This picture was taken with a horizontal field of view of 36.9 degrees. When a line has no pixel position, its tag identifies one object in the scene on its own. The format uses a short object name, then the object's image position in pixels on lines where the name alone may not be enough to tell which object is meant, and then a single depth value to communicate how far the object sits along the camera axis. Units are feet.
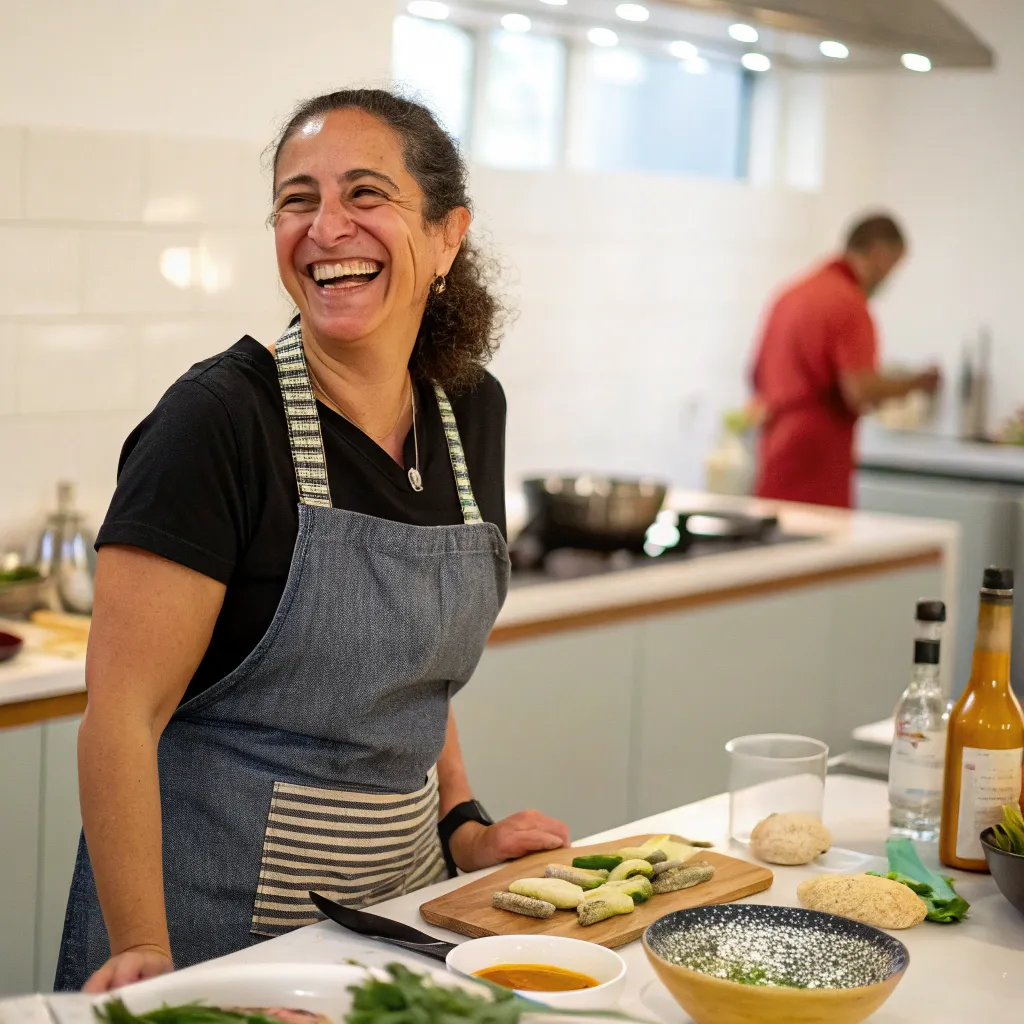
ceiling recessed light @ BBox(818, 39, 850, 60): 9.78
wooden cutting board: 4.33
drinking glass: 5.23
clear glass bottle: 5.32
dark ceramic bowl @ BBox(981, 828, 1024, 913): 4.55
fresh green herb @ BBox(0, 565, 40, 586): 8.46
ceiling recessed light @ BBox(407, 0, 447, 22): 10.69
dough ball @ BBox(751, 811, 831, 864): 5.08
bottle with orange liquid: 4.97
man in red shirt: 14.71
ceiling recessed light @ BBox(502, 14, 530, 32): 11.32
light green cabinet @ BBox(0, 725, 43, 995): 7.25
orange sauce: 3.85
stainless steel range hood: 8.37
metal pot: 10.87
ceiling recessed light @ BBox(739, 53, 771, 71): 11.53
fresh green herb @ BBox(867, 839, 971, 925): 4.61
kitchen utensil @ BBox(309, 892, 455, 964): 4.11
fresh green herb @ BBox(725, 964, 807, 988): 3.79
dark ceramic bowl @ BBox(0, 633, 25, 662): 7.38
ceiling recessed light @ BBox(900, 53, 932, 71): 9.99
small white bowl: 3.88
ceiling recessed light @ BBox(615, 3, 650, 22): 9.25
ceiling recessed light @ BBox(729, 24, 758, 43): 9.57
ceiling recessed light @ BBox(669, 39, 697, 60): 11.47
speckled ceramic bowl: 3.60
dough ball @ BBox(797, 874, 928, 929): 4.51
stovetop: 10.16
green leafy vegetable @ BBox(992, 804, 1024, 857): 4.75
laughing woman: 4.50
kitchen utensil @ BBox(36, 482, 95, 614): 8.63
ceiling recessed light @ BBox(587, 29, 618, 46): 12.71
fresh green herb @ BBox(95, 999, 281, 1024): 3.09
